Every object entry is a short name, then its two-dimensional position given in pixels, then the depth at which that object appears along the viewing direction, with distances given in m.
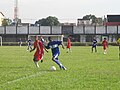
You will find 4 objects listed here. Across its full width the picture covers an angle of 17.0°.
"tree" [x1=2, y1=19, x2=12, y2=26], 153.76
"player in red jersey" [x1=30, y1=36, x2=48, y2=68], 22.66
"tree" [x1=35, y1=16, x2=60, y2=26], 169.50
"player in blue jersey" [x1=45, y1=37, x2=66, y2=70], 20.69
